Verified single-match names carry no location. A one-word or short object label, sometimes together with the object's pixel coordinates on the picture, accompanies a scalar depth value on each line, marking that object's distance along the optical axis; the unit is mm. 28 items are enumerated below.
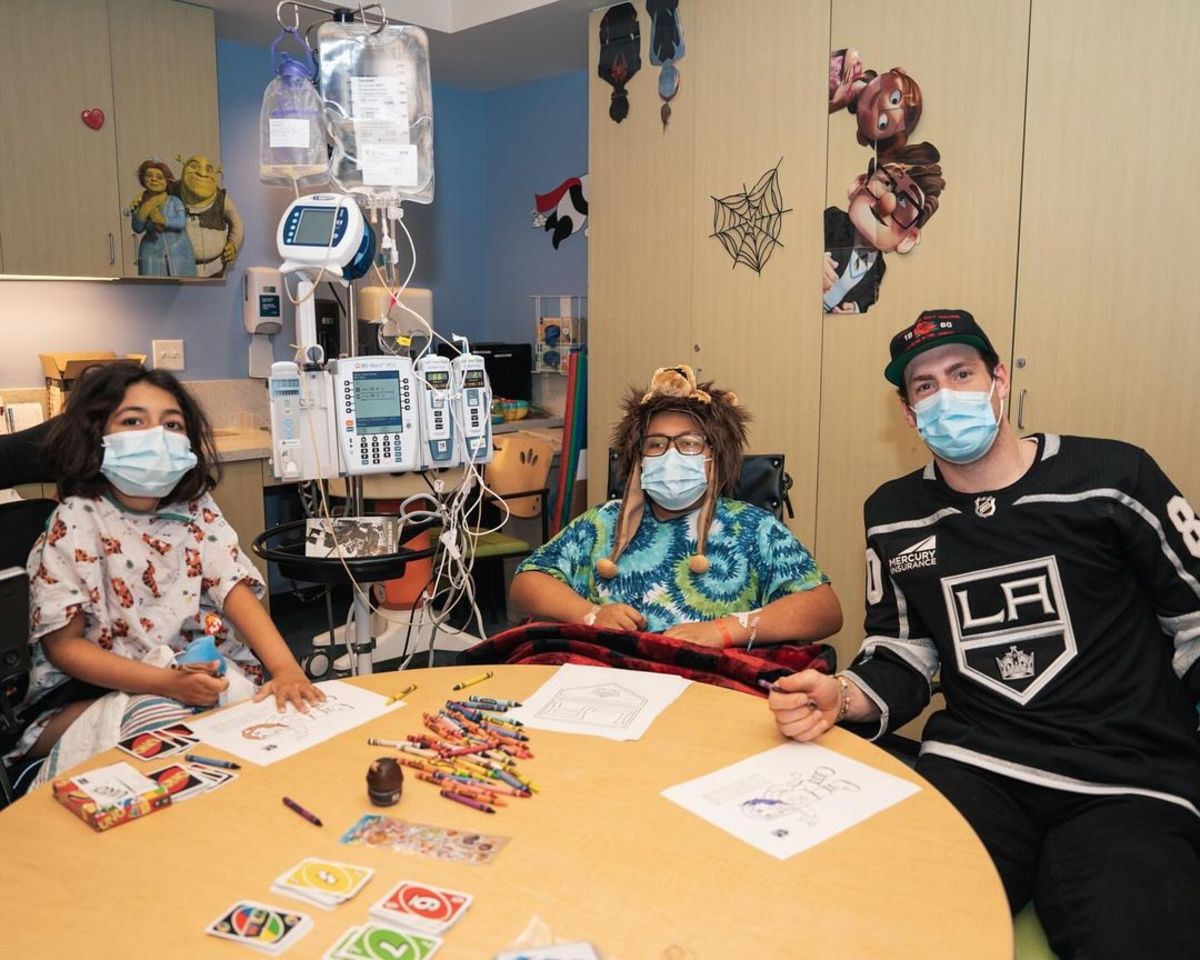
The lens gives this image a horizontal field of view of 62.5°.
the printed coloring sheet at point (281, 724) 1431
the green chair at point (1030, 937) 1314
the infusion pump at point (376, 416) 2217
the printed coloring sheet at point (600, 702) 1515
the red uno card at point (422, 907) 1000
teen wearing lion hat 2134
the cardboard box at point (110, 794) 1203
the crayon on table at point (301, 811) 1209
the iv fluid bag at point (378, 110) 2297
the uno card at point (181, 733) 1446
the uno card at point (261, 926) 973
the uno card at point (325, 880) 1047
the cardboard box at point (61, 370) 3752
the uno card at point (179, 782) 1281
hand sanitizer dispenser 4371
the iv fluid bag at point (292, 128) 2264
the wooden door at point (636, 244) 3670
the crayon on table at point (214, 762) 1362
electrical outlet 4211
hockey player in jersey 1470
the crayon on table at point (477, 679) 1681
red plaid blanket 1780
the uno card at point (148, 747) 1396
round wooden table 981
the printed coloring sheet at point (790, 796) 1187
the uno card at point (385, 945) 949
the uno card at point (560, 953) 939
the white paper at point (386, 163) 2299
